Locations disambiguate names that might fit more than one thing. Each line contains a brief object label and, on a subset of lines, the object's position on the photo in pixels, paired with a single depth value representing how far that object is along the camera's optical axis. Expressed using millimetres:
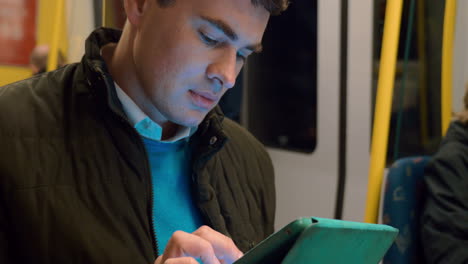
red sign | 2691
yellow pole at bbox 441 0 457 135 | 2434
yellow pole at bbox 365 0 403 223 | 2102
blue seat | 1954
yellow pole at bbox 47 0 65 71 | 2550
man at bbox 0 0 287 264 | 1057
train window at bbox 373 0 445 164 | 2641
